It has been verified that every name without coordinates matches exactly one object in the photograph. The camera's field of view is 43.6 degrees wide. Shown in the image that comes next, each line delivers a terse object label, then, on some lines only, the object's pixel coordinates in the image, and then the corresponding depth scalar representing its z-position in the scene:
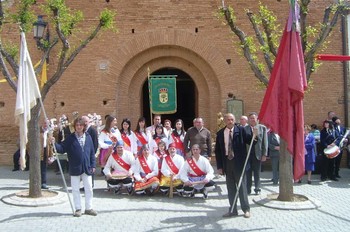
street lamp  11.31
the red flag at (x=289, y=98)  8.16
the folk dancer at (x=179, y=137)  11.50
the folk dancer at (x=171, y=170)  10.10
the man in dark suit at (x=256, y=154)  10.39
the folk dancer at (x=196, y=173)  9.89
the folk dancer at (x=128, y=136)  11.47
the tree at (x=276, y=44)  9.22
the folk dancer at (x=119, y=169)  10.16
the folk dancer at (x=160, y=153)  10.56
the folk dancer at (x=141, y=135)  11.61
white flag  8.39
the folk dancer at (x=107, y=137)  11.16
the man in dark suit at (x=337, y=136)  12.45
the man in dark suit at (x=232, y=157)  8.27
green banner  14.65
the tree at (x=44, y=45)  9.43
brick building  14.71
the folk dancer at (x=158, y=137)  11.43
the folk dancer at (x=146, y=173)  10.08
